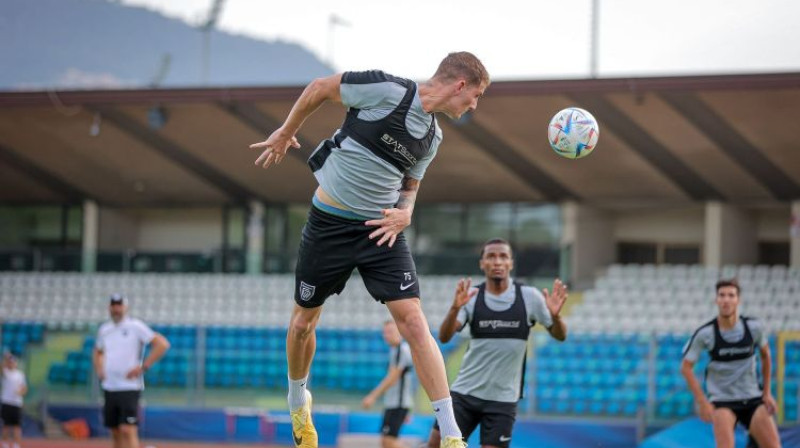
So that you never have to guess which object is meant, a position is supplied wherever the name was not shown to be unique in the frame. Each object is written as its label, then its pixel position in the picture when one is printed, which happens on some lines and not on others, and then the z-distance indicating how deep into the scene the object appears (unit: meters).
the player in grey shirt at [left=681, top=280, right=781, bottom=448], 10.11
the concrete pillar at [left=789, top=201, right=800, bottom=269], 22.78
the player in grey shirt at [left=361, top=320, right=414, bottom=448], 13.18
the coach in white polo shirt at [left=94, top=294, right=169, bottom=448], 13.12
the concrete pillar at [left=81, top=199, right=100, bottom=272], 27.94
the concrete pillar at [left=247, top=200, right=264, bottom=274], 27.20
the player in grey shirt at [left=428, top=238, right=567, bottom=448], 8.74
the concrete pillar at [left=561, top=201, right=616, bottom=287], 24.71
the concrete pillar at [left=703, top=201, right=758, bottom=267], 23.50
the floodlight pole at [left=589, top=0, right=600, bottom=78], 24.94
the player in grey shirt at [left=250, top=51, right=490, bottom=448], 6.29
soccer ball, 7.78
